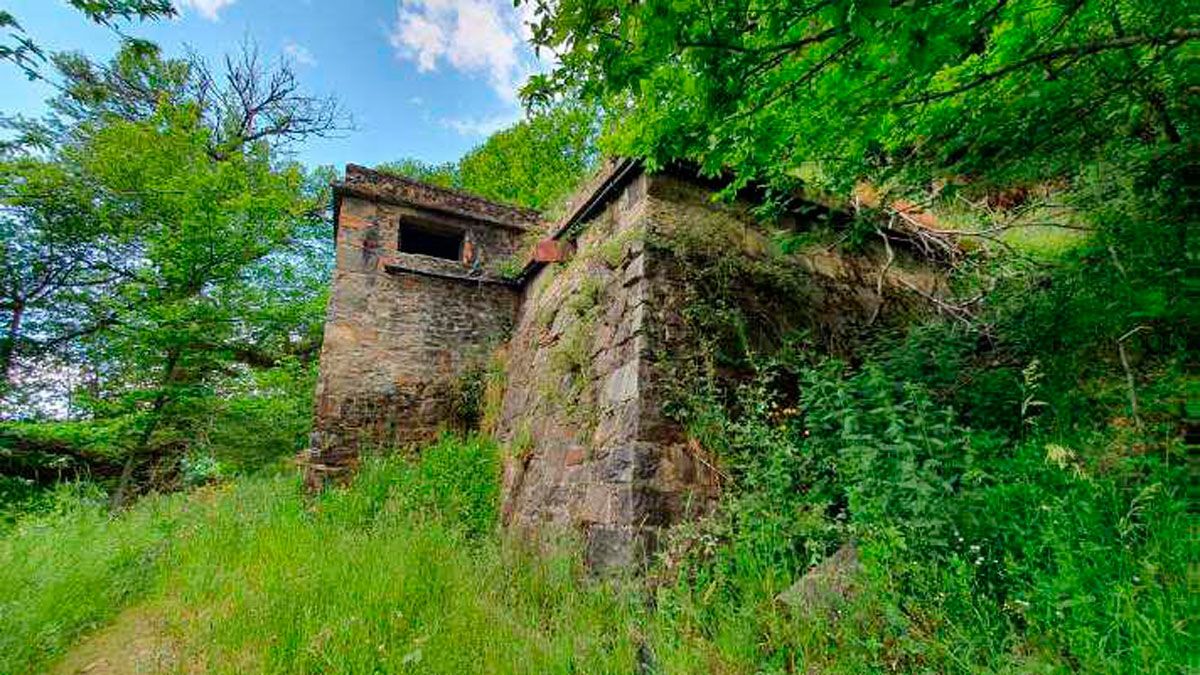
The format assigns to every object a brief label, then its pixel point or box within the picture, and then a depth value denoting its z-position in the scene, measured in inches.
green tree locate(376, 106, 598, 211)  630.5
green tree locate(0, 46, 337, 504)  331.9
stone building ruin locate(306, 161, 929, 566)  139.3
